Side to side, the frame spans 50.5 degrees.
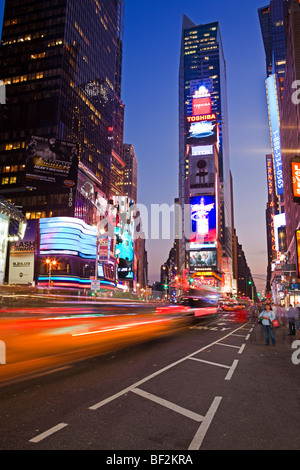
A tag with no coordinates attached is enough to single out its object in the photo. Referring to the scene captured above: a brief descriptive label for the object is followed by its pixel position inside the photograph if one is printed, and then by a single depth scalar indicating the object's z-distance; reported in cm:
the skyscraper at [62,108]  8812
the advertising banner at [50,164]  5103
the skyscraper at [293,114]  3966
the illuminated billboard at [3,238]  5113
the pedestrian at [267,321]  1481
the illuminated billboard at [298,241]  4147
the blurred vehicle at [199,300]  5469
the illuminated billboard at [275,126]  9579
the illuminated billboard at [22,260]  8050
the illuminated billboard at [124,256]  12991
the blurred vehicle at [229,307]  7025
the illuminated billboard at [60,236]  8088
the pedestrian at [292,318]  2017
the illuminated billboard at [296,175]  3903
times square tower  14525
